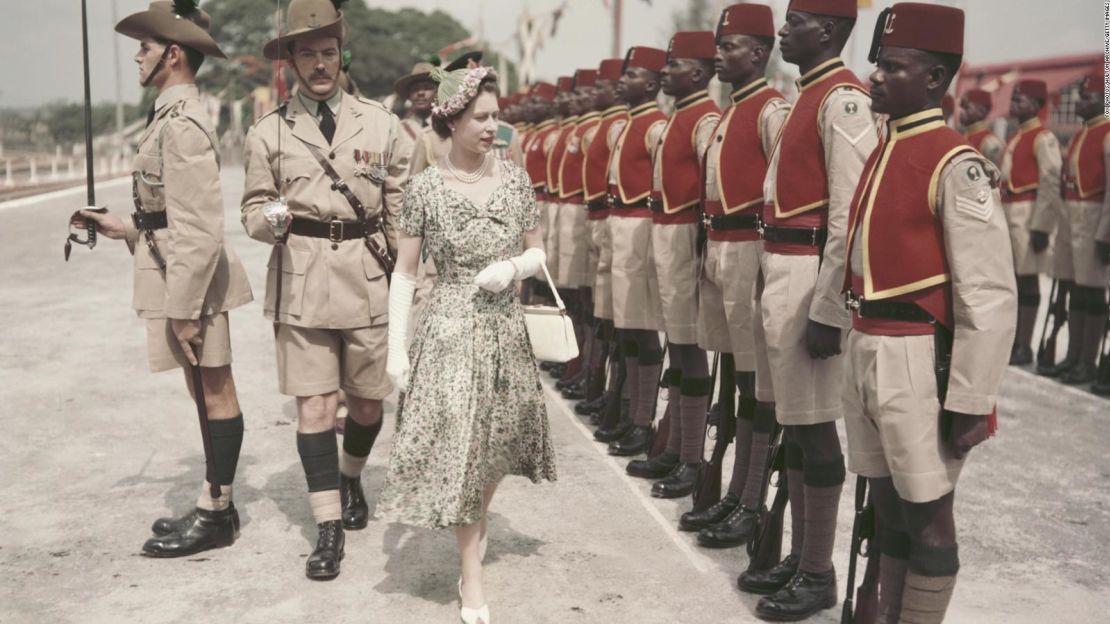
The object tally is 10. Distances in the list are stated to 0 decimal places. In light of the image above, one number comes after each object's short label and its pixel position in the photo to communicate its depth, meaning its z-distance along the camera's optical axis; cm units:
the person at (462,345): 412
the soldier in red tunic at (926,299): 317
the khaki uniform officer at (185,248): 462
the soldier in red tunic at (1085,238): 909
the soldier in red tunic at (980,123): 1098
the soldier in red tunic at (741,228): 487
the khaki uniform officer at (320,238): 474
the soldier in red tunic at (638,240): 659
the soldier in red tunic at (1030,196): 985
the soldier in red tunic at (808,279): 412
